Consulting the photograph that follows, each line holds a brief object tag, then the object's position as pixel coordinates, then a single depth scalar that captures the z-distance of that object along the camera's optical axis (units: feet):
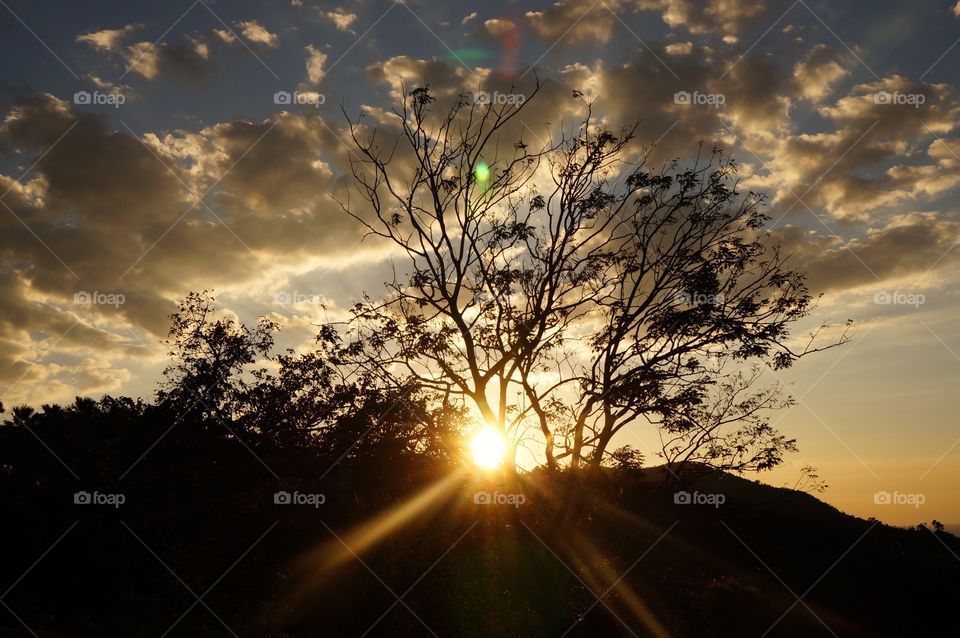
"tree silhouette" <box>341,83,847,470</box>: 59.72
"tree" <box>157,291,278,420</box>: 111.55
